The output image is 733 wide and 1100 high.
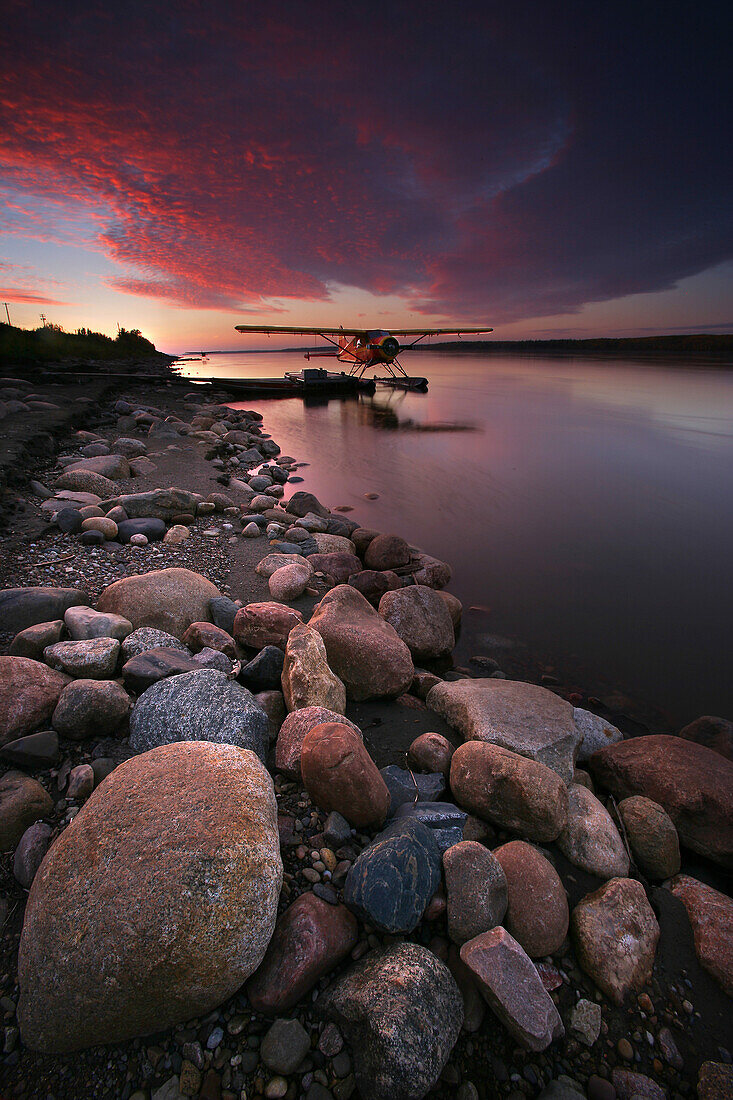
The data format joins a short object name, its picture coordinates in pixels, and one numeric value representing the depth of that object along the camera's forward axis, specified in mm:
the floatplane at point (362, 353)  30761
